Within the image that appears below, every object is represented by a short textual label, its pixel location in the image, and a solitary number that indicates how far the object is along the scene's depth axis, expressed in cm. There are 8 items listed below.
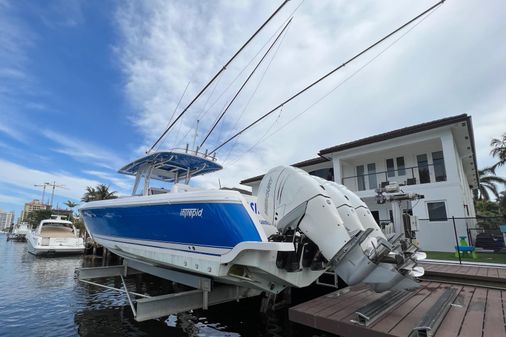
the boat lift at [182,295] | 438
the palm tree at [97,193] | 4191
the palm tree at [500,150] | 1556
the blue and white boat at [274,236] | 345
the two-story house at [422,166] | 1180
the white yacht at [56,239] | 1825
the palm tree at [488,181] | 2955
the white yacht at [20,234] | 4547
